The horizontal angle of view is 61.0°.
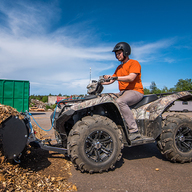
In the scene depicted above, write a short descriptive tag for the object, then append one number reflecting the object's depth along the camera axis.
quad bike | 3.05
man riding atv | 3.48
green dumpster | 13.05
